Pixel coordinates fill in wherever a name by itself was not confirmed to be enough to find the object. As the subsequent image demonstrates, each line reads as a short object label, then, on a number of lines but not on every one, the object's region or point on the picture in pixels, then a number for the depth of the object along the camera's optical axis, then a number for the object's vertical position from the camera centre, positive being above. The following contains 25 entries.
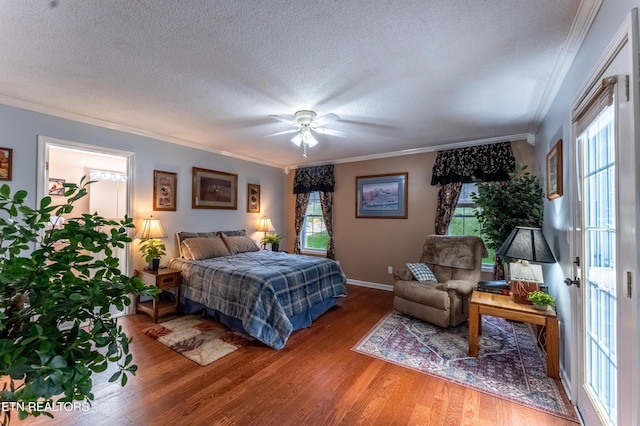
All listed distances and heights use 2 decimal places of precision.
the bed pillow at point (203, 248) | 3.91 -0.45
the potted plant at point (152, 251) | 3.54 -0.45
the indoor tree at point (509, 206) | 2.95 +0.14
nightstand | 3.41 -0.87
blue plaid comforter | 2.78 -0.80
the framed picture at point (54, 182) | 4.41 +0.54
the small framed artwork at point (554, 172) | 2.27 +0.41
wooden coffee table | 2.21 -0.81
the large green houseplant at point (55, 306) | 0.58 -0.22
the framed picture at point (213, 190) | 4.46 +0.46
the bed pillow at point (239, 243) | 4.45 -0.43
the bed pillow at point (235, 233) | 4.70 -0.27
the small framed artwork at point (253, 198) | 5.31 +0.37
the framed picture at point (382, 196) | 4.71 +0.38
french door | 1.16 -0.12
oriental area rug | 2.05 -1.27
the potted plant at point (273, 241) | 5.16 -0.44
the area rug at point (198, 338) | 2.62 -1.27
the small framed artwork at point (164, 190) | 3.96 +0.39
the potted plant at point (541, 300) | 2.30 -0.68
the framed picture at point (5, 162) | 2.74 +0.54
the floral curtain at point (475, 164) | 3.84 +0.78
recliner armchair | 3.09 -0.78
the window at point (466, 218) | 4.14 +0.00
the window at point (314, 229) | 5.77 -0.24
